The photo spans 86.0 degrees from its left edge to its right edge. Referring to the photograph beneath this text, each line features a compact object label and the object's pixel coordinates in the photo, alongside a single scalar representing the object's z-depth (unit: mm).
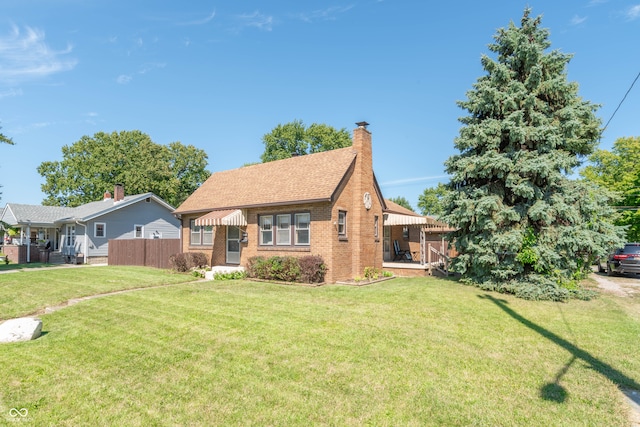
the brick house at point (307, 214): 14391
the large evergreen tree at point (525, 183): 11555
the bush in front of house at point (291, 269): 13469
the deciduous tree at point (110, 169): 43438
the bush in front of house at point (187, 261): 17562
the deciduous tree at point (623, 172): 30641
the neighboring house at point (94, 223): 25656
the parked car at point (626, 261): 17438
